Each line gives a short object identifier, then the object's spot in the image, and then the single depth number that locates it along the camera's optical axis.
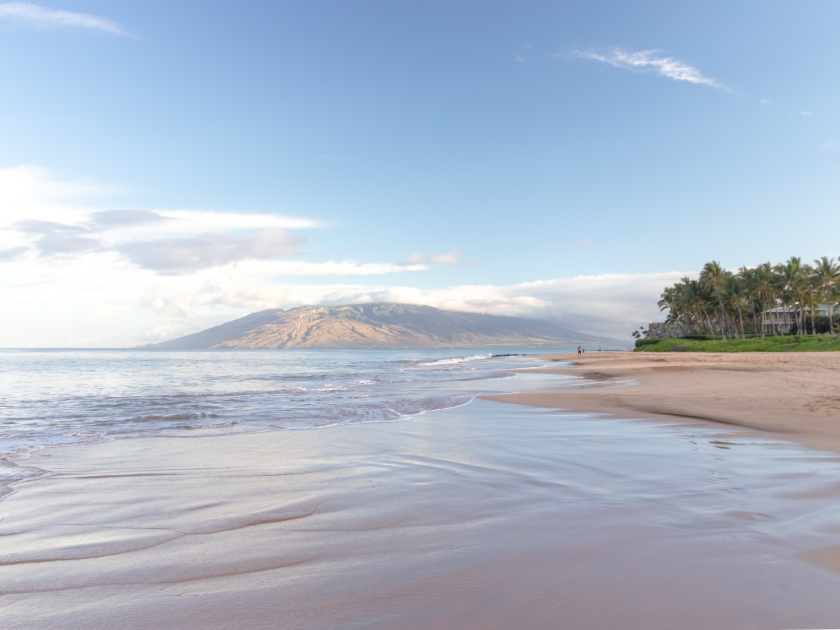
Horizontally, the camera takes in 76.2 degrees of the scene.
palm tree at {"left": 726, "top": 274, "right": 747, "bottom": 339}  81.71
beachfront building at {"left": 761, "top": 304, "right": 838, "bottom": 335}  104.31
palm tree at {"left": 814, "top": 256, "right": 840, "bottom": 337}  73.69
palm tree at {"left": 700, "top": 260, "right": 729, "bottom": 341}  82.44
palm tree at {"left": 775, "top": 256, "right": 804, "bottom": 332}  75.62
